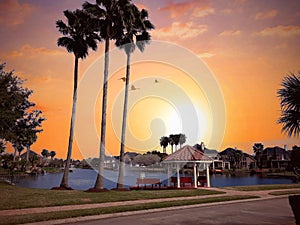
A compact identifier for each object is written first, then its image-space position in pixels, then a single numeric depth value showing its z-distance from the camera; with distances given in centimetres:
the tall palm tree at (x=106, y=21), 2587
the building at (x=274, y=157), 12379
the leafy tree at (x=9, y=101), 2939
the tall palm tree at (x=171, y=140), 14450
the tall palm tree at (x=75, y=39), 2966
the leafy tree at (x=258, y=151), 13215
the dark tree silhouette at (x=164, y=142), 15115
